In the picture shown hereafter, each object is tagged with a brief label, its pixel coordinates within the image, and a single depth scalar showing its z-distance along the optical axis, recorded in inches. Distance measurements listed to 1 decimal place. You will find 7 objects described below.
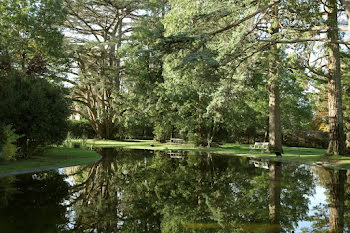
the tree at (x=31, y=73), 539.2
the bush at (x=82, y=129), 1551.4
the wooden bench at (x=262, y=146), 831.8
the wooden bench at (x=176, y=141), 1170.6
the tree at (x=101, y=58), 1195.3
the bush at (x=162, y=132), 1237.7
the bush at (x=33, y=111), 530.3
